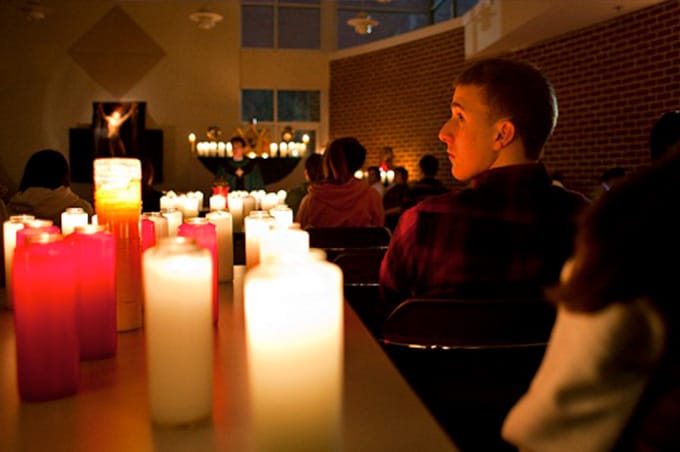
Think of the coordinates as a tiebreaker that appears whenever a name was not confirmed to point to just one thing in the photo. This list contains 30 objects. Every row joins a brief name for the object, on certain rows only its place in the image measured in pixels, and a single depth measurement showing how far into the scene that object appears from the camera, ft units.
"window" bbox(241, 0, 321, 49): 40.01
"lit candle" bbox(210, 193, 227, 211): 11.09
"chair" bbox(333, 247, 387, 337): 9.06
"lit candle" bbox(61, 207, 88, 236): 5.37
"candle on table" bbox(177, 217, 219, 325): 4.26
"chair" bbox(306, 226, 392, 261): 9.75
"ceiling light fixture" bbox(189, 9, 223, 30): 29.78
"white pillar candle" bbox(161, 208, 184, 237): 5.78
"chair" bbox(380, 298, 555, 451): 4.21
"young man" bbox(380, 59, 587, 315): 4.83
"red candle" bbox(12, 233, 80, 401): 2.88
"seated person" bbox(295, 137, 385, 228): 11.51
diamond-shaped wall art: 37.42
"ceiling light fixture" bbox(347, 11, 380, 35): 30.94
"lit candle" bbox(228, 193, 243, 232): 11.47
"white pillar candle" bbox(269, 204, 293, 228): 6.52
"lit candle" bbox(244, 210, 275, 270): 5.24
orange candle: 4.00
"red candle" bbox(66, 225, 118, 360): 3.51
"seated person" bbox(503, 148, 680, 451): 1.83
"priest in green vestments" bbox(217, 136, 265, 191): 28.04
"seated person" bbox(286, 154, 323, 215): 14.82
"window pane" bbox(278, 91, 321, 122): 40.27
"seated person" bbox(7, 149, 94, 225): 10.62
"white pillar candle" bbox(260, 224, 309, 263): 3.80
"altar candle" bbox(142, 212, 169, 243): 5.01
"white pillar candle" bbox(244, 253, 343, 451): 2.11
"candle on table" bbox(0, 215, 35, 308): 4.58
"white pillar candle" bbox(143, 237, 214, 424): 2.61
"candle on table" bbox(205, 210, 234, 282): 5.38
